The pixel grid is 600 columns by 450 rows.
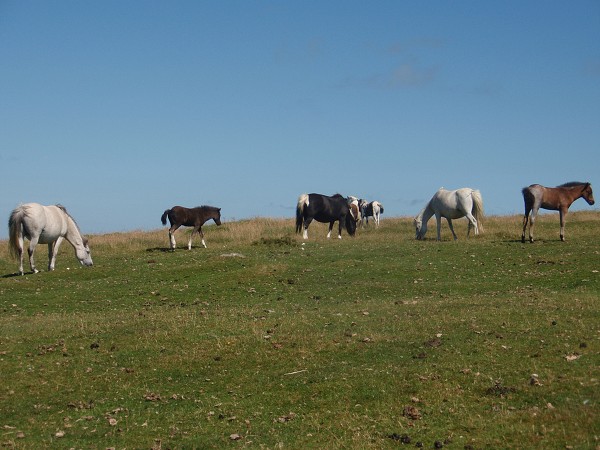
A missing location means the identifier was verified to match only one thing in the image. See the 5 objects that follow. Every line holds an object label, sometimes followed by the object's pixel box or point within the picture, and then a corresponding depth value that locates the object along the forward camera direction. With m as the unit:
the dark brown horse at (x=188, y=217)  34.03
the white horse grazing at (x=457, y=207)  35.09
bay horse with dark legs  30.98
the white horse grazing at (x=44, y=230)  26.66
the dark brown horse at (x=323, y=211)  37.19
